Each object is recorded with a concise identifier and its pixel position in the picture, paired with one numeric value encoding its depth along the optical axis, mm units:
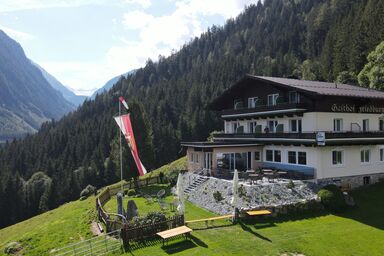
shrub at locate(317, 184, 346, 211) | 28625
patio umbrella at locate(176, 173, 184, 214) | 24984
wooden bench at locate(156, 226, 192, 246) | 22188
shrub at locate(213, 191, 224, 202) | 30480
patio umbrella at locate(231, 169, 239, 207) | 26797
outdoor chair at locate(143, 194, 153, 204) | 35450
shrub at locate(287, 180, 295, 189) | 30703
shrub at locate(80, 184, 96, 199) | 67762
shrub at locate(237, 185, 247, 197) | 29316
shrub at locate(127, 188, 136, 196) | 41656
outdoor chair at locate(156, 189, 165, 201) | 34462
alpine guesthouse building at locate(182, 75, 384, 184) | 33906
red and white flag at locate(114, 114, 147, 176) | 25781
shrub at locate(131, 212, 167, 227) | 23866
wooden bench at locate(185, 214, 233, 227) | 25447
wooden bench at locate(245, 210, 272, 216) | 26014
